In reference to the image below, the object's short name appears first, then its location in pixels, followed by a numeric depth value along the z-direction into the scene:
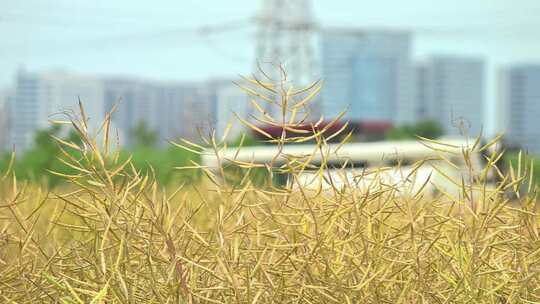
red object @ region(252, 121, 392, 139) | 53.23
